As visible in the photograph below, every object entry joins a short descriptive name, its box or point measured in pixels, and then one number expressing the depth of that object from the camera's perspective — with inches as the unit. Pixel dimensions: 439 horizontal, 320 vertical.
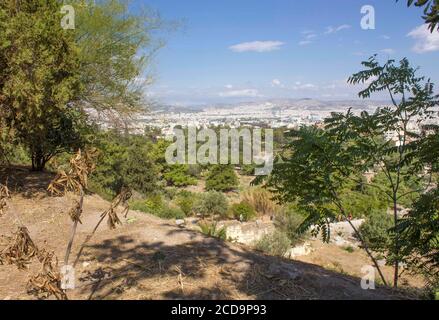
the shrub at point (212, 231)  262.4
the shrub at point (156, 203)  776.4
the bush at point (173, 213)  730.2
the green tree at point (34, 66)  225.3
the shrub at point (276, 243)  508.3
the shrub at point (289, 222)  708.0
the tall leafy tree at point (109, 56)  323.6
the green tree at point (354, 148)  171.5
